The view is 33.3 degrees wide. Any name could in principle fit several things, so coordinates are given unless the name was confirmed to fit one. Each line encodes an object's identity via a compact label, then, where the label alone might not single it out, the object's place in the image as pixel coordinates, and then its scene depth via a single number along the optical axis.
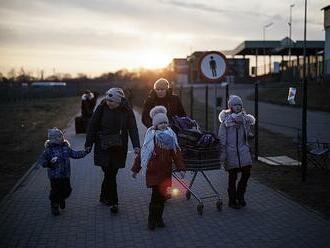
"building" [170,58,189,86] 54.47
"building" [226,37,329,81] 57.69
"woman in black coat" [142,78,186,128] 9.00
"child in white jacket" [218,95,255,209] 8.30
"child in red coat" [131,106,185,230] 7.28
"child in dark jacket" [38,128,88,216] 8.00
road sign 12.99
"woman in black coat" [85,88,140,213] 8.16
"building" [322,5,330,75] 47.88
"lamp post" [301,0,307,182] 10.11
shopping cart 8.07
